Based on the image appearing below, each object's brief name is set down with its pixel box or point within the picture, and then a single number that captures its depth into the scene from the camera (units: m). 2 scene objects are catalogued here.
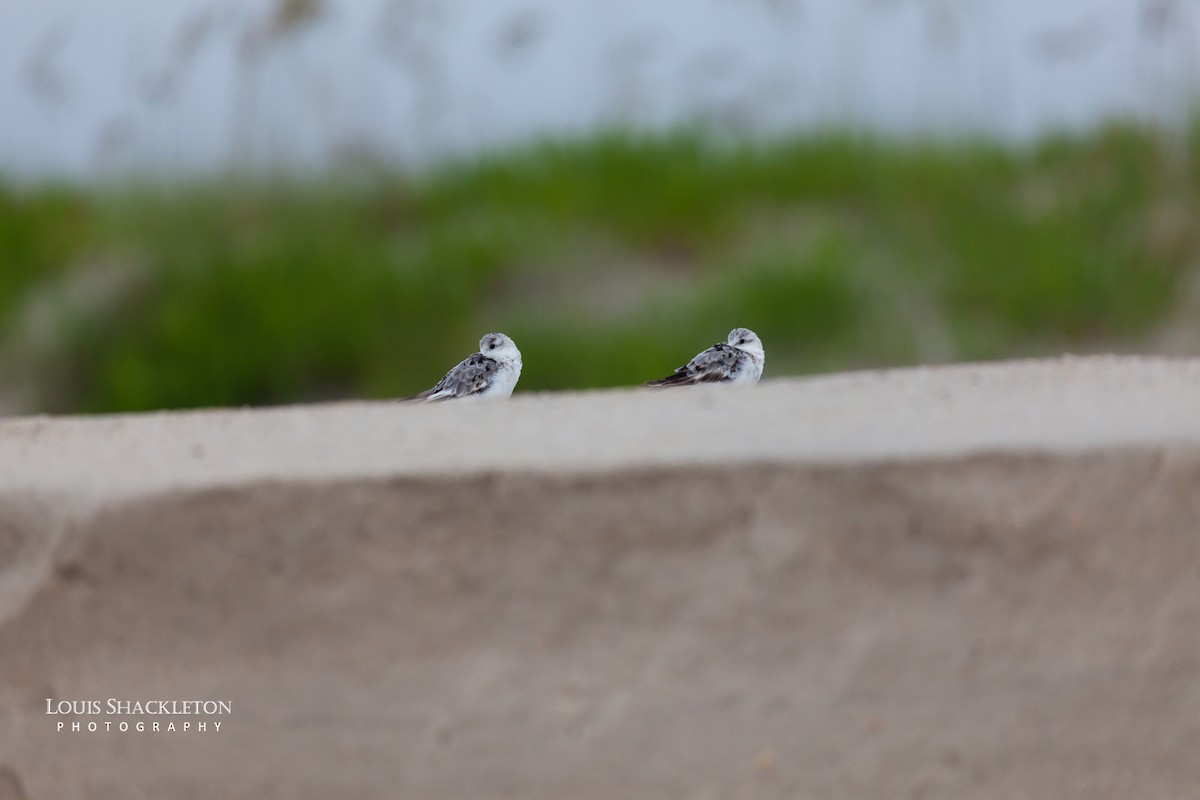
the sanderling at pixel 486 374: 21.69
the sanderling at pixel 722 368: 21.68
